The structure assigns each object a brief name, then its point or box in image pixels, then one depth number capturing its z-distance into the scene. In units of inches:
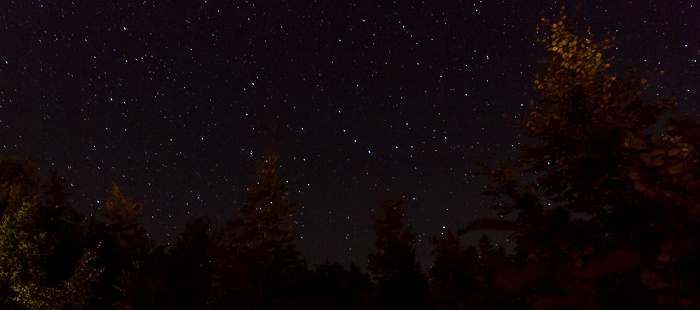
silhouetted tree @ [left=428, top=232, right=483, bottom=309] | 932.6
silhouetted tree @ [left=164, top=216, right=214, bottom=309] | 1004.6
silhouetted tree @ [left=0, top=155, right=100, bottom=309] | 700.7
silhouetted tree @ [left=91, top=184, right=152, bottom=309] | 1187.9
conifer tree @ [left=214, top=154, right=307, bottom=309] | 875.4
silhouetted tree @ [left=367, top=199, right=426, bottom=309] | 1151.0
